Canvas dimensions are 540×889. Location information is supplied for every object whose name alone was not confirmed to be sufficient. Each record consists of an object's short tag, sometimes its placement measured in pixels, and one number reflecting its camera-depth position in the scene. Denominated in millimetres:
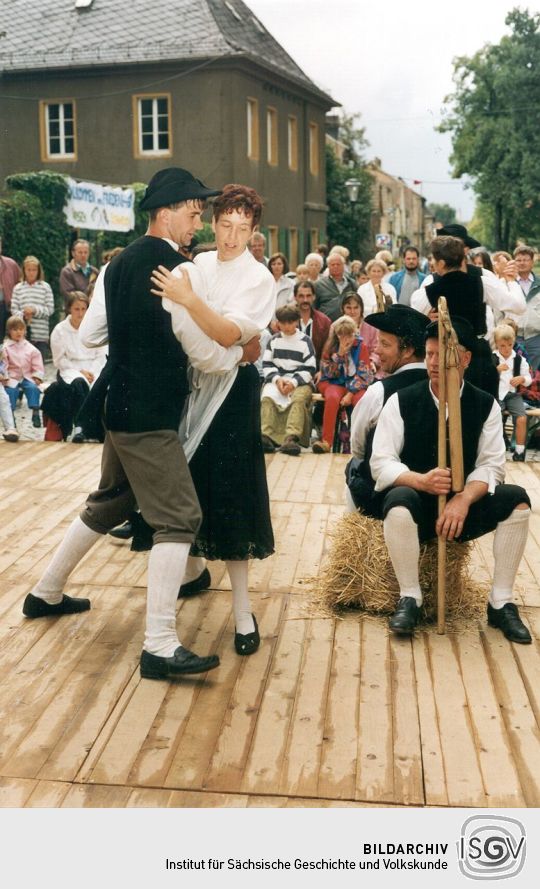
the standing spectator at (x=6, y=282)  12805
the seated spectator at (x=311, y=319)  9938
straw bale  4785
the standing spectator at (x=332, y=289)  11039
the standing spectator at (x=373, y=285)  11336
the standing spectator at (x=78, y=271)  12531
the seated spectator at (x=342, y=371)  9234
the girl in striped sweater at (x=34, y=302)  12359
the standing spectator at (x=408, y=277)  11836
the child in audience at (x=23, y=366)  10578
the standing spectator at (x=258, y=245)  10453
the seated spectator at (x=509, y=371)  9445
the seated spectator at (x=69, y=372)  9320
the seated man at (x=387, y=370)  4824
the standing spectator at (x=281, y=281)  10977
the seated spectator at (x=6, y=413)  9766
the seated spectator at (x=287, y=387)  9047
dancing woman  4086
